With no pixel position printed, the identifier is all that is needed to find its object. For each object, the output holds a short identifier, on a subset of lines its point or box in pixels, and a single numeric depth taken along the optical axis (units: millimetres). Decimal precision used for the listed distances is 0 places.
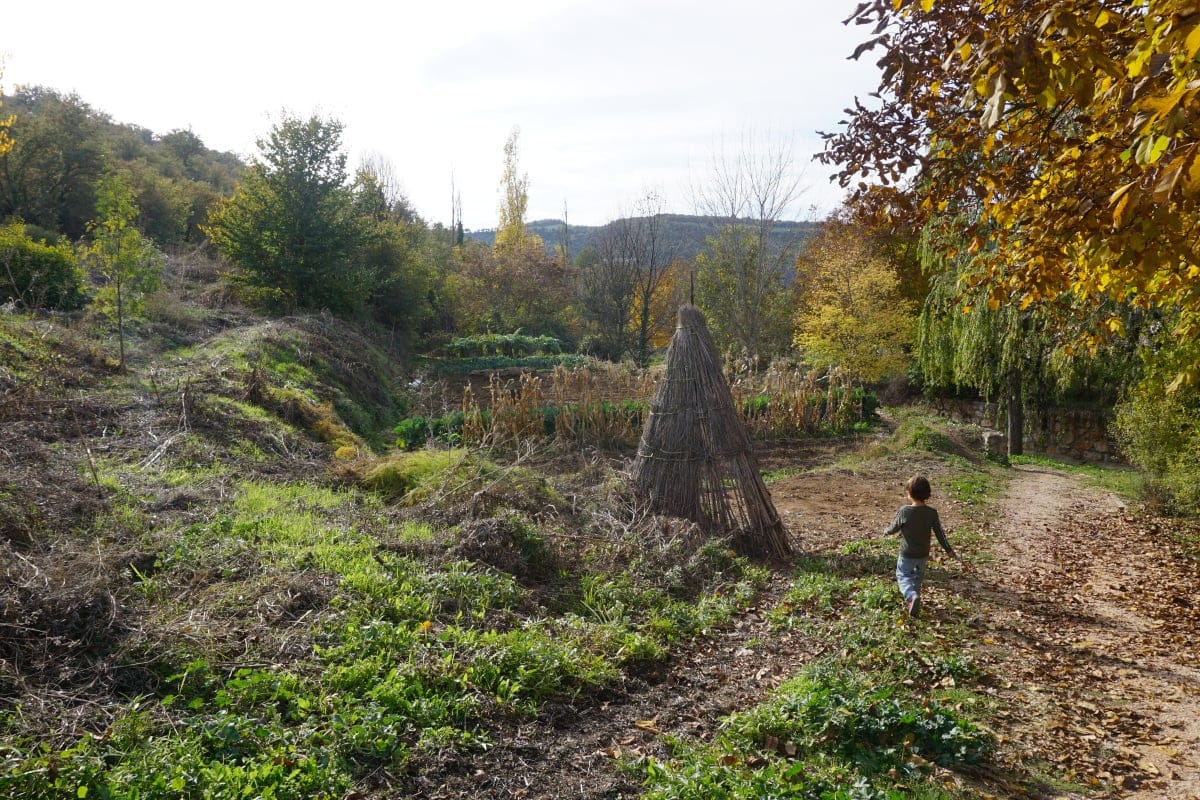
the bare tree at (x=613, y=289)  29000
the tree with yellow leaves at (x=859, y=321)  21109
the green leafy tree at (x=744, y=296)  28688
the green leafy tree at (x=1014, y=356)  11594
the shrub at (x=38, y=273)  11453
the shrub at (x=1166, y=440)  8148
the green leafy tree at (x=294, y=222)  17188
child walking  5359
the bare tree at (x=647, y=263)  28248
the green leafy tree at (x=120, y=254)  9906
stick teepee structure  6777
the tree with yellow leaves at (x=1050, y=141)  2434
